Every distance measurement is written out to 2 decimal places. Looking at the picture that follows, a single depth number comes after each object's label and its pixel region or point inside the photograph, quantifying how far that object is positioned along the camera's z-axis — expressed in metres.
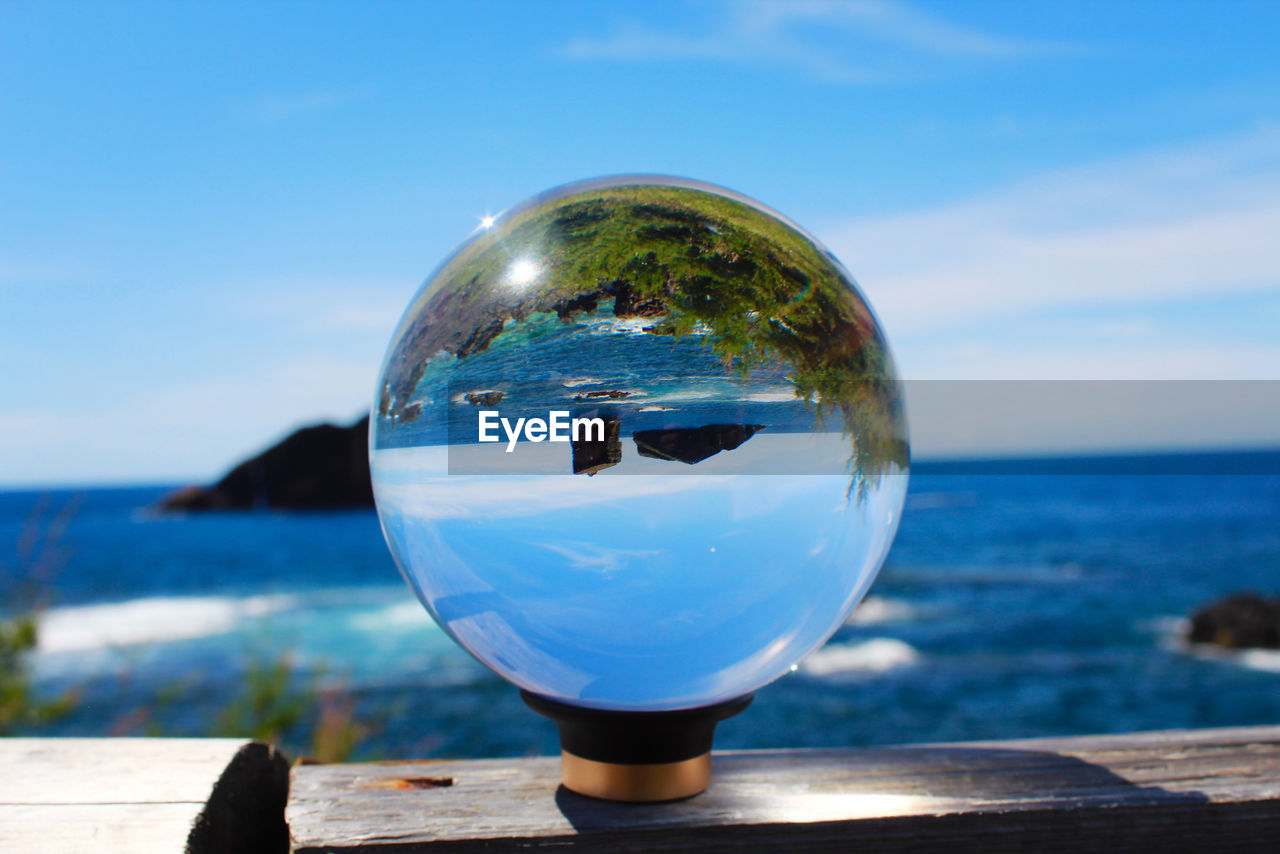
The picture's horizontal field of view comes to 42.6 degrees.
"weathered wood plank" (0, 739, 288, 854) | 0.25
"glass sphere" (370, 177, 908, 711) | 0.24
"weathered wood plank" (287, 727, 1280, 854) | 0.26
